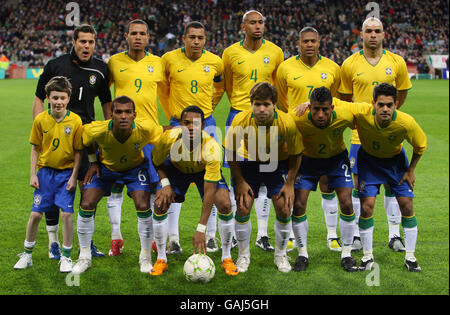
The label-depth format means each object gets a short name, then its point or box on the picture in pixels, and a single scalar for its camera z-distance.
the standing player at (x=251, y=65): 5.93
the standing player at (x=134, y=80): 5.55
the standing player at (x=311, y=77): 5.56
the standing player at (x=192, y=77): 5.83
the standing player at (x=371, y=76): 5.61
